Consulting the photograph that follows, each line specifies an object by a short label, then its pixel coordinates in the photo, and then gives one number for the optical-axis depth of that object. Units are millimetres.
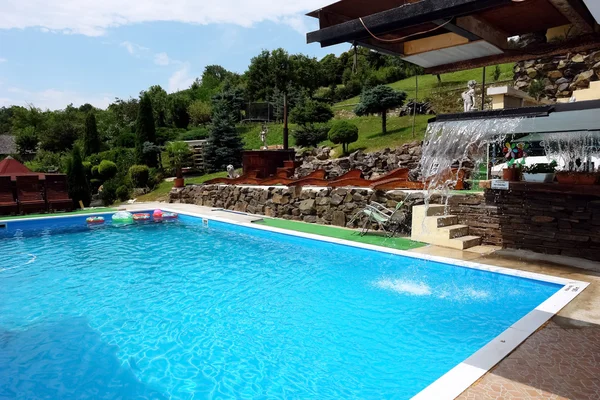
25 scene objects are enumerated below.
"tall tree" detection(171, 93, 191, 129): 34844
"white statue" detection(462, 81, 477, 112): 9962
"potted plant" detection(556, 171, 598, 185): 6145
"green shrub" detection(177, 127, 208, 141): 28922
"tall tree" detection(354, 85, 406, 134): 19484
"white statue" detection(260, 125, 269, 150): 18669
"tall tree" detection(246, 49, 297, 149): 43906
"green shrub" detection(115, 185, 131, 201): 17562
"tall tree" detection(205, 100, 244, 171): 21688
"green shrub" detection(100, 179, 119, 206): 17500
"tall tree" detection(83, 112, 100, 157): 27859
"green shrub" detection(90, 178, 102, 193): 20078
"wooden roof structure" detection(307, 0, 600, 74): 2424
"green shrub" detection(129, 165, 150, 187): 18750
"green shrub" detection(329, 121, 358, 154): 17828
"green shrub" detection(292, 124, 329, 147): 21031
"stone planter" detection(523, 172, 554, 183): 6730
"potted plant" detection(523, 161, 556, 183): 6742
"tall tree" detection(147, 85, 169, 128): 35562
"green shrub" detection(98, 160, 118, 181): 20125
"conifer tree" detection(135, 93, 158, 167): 23422
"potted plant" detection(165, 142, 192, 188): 20906
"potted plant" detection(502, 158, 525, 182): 7172
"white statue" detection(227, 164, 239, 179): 16178
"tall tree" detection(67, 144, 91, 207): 14742
